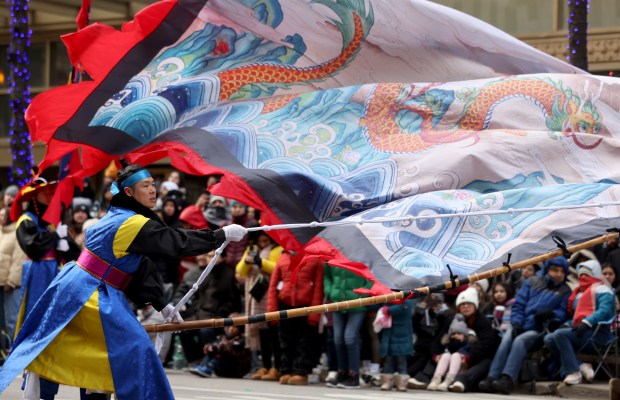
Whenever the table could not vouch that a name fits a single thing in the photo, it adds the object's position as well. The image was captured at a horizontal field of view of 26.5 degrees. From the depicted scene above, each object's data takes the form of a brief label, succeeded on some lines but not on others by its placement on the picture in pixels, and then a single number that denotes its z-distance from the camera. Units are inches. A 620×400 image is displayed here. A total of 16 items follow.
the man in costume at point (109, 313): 314.0
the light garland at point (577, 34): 645.3
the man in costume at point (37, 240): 519.5
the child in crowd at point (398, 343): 530.9
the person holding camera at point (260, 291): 573.9
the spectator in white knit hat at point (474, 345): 530.9
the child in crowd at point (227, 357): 585.3
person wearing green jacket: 527.2
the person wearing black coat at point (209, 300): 595.8
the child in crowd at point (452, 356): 535.2
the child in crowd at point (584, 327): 516.1
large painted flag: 312.8
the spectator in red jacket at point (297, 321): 546.6
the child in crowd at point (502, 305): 543.5
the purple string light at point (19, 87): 792.9
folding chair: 517.3
